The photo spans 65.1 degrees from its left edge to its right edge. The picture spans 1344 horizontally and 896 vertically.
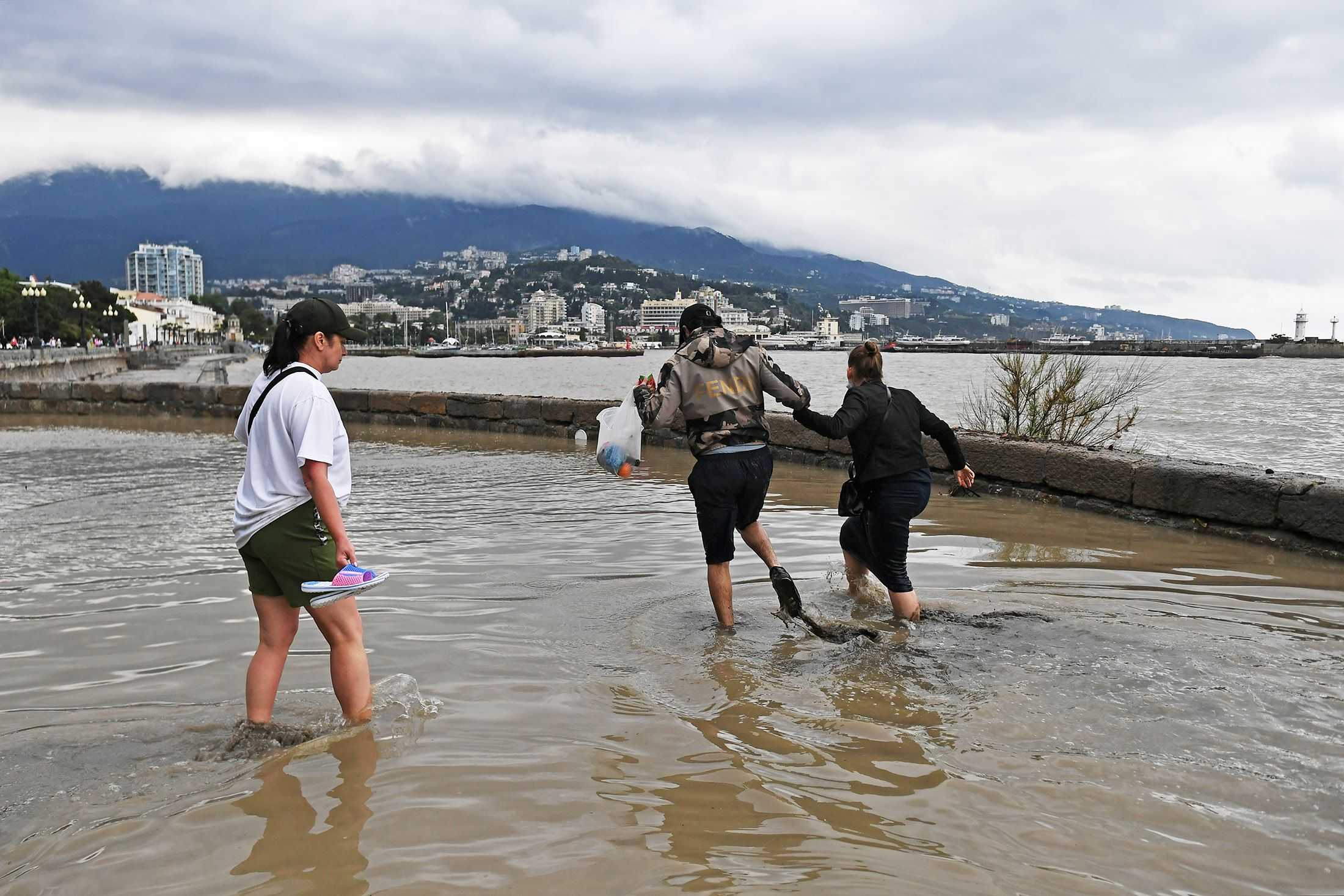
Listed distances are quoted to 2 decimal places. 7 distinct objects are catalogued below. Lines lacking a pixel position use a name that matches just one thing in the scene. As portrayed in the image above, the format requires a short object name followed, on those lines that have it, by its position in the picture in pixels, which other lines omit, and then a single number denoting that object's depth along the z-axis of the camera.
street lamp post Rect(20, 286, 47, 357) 69.54
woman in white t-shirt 3.61
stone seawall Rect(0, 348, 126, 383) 48.78
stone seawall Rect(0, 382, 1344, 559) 7.88
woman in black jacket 5.61
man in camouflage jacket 5.44
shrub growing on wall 12.61
